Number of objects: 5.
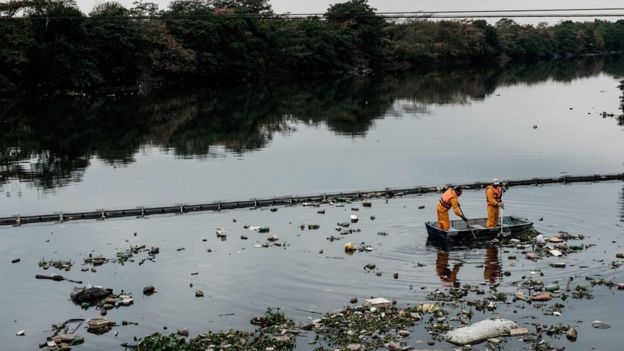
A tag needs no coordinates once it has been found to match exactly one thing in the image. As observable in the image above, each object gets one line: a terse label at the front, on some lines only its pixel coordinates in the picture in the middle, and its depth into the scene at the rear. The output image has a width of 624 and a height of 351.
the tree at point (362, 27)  118.25
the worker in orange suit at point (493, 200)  25.94
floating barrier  29.34
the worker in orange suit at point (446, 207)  24.84
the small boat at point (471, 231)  24.72
